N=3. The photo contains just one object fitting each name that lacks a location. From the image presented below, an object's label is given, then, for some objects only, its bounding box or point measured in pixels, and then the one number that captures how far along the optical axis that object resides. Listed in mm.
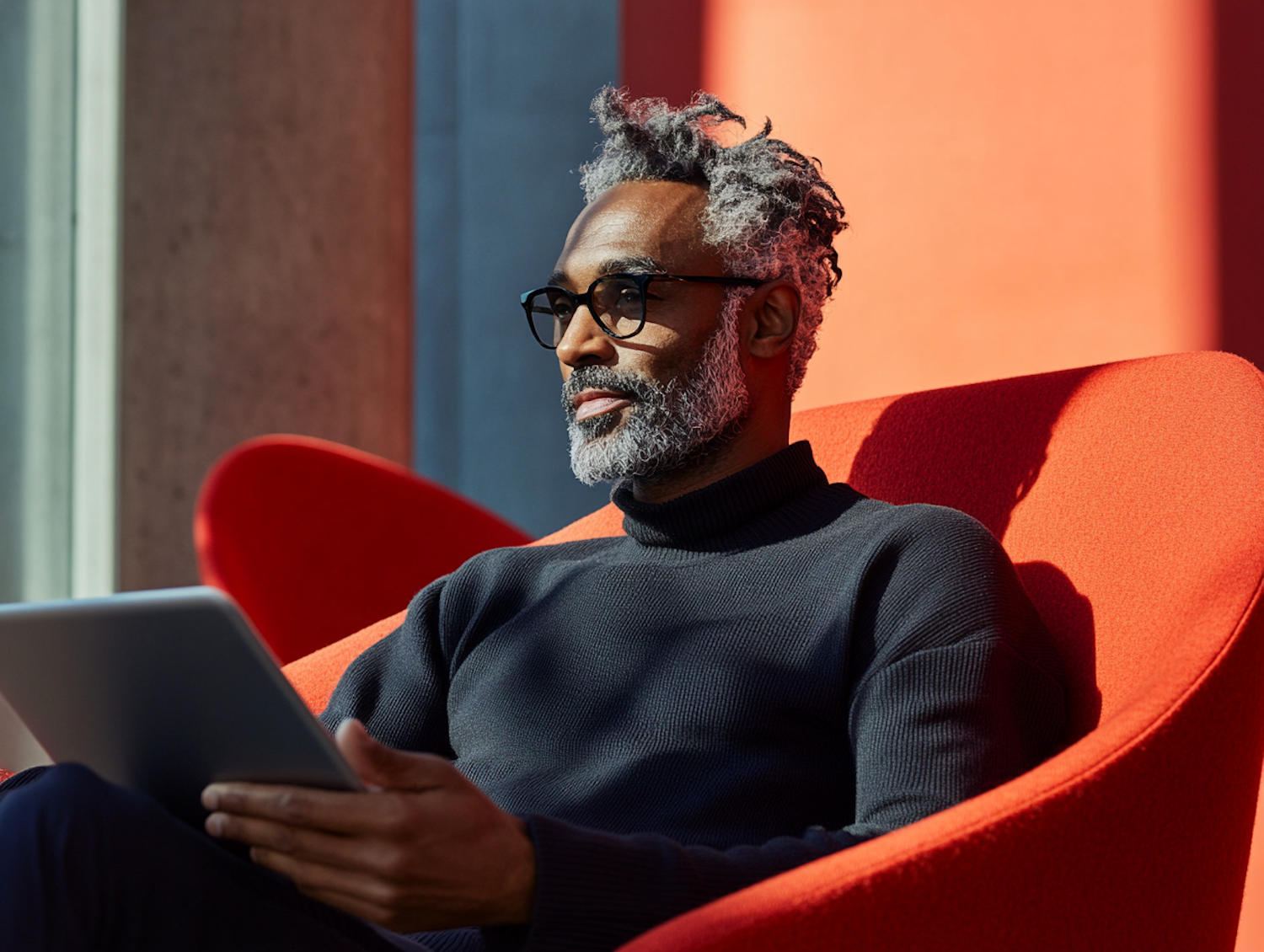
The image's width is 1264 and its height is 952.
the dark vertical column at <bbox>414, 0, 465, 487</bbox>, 5484
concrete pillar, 3262
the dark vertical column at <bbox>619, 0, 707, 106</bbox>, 2764
